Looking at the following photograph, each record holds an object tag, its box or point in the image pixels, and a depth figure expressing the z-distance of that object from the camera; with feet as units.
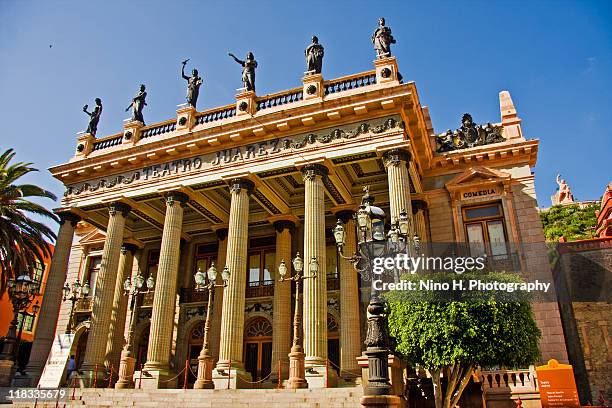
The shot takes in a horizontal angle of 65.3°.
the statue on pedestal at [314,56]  62.03
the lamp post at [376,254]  26.96
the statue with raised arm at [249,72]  65.51
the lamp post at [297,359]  45.93
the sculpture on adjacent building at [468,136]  65.82
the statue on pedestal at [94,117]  75.87
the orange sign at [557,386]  45.44
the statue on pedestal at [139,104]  73.05
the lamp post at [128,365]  54.03
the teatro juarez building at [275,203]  54.39
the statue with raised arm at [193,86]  69.21
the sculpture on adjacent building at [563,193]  191.11
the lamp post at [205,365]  49.58
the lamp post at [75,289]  59.21
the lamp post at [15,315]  55.36
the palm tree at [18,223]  69.00
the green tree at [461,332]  33.17
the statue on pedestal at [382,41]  59.41
